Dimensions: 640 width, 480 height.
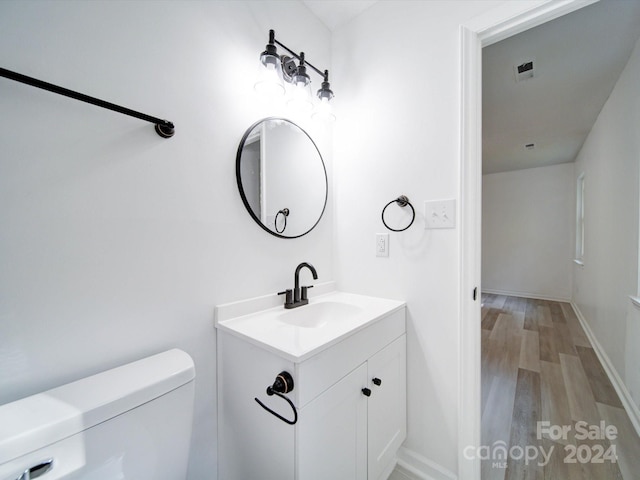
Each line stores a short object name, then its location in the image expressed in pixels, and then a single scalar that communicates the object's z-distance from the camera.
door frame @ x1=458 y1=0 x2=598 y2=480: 1.11
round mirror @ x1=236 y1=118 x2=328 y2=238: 1.14
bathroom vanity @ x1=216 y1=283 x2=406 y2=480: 0.77
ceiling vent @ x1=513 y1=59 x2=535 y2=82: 1.93
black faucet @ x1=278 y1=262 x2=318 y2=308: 1.23
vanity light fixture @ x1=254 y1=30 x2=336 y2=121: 1.10
